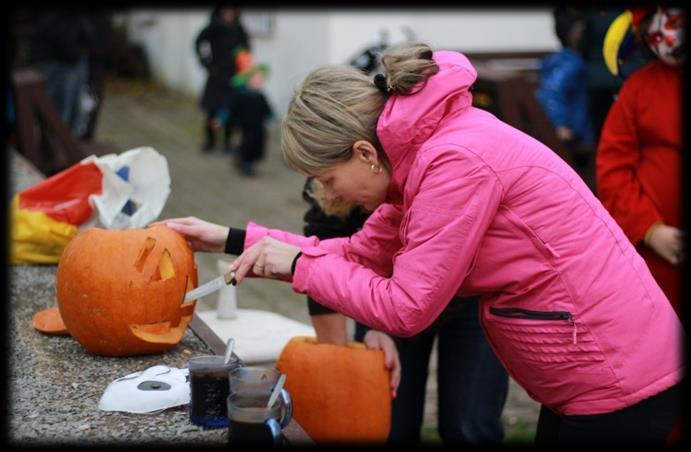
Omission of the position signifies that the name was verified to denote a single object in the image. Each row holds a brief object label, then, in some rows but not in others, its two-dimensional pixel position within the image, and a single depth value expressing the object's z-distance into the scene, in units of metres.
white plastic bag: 3.51
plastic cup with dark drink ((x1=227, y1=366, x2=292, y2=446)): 2.11
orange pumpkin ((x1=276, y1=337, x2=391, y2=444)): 2.91
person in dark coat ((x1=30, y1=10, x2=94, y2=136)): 8.90
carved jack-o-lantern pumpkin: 2.81
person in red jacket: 3.16
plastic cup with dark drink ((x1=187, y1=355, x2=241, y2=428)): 2.37
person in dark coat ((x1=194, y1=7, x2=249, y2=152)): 10.45
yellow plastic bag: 3.71
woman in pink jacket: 2.15
